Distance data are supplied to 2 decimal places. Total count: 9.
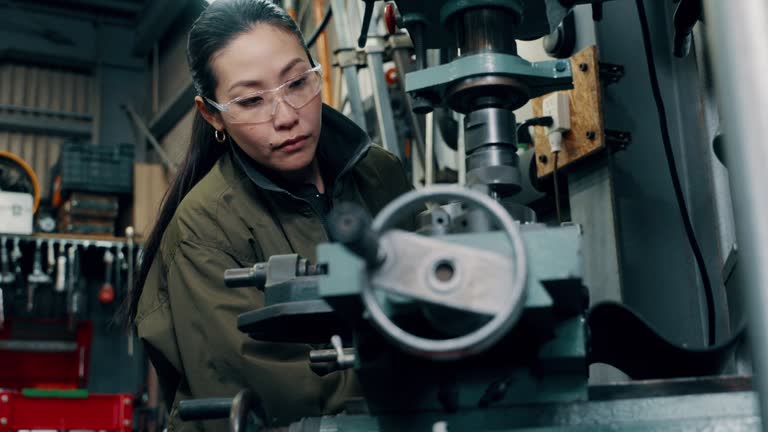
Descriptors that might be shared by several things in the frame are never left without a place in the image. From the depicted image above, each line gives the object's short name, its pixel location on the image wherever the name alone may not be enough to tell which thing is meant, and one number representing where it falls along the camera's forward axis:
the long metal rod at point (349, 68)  2.42
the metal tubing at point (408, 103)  2.48
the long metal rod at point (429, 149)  2.31
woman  1.02
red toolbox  3.89
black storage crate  5.02
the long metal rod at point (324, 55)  2.74
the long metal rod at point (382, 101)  2.38
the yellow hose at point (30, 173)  4.86
